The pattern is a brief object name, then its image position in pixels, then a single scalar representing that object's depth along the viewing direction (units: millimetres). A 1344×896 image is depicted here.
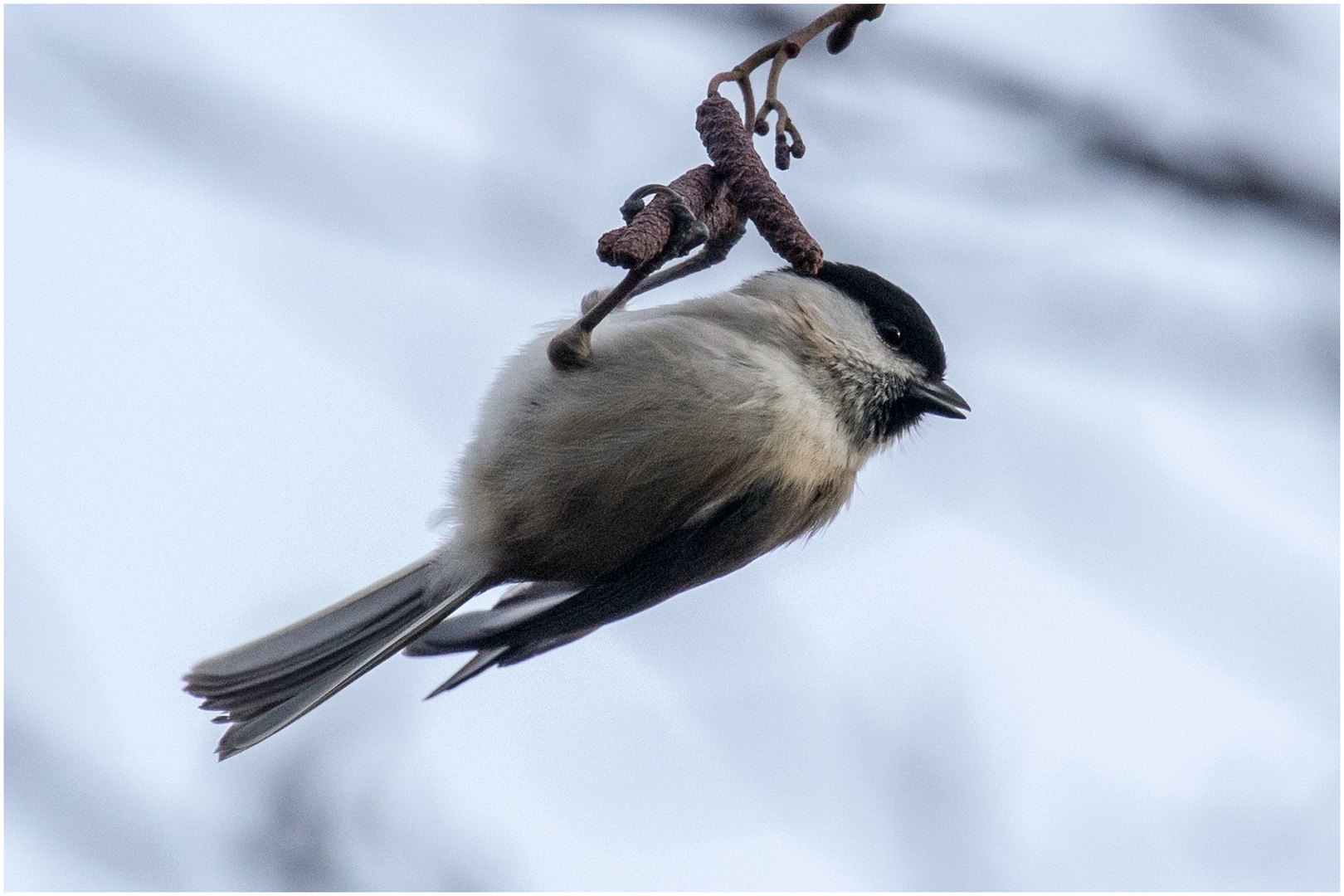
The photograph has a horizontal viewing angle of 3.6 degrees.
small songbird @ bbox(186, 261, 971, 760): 2955
